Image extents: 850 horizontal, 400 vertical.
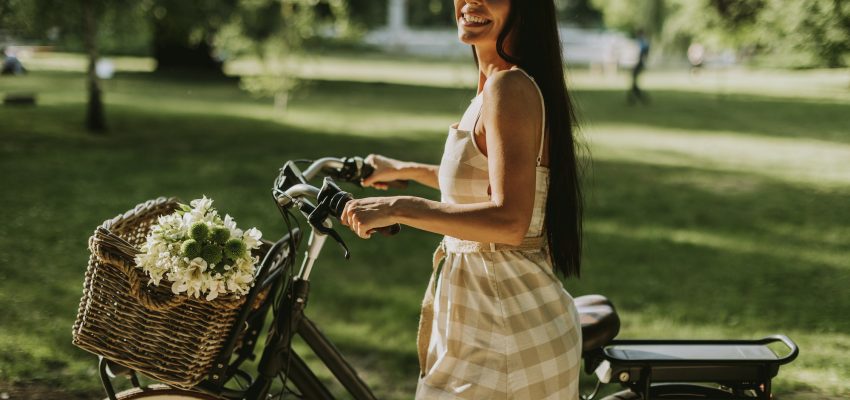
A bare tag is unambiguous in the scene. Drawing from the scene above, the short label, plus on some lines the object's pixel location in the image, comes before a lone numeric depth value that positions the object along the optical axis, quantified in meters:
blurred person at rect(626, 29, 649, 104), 24.55
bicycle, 2.25
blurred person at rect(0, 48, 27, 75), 25.38
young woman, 1.98
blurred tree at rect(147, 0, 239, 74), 15.40
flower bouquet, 2.02
